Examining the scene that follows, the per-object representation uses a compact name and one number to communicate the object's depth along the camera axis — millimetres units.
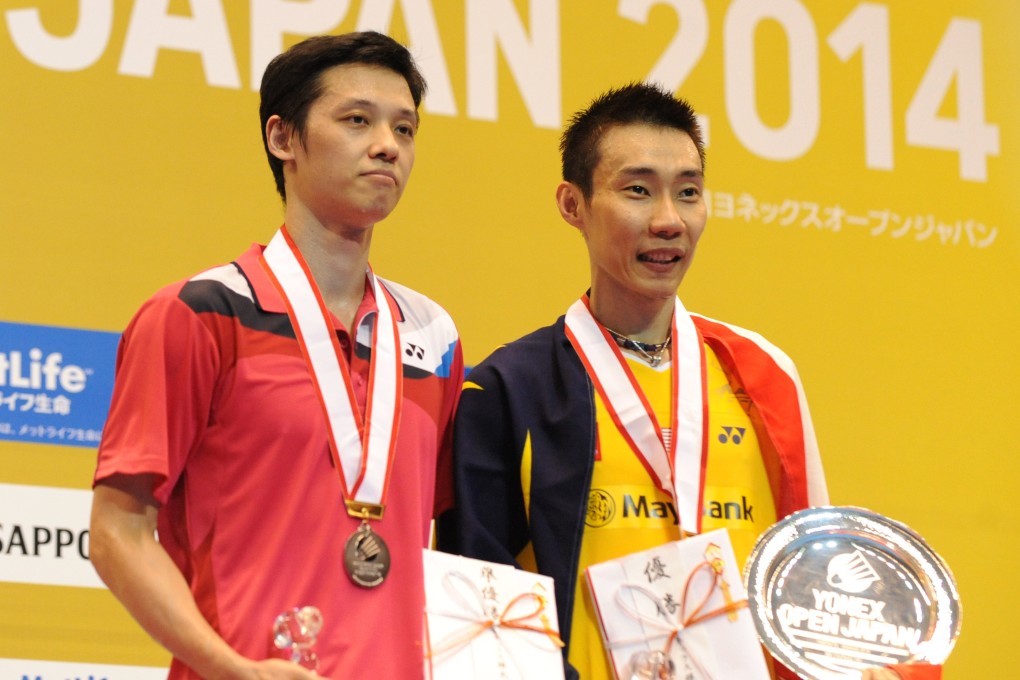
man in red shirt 4863
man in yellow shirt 5566
